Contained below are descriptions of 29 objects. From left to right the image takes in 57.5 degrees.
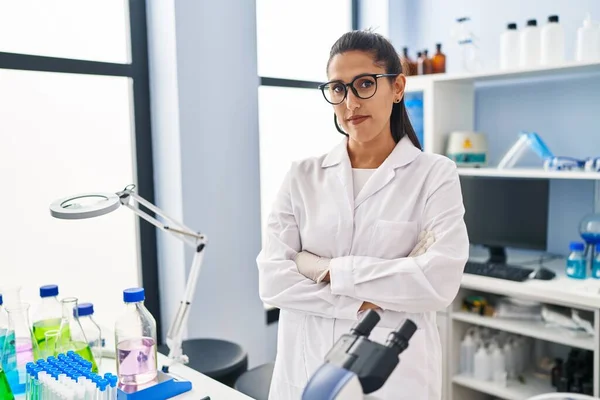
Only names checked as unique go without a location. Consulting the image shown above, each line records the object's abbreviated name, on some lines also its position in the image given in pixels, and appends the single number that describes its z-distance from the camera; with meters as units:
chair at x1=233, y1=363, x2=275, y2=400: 1.97
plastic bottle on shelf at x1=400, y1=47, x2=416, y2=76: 2.94
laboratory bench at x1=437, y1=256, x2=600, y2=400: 2.12
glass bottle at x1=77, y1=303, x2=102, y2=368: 1.43
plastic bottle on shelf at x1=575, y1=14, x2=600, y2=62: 2.30
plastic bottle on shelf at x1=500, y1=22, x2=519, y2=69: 2.55
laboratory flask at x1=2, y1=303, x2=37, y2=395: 1.33
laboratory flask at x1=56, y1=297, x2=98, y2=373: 1.35
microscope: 0.57
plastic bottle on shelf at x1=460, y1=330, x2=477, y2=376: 2.55
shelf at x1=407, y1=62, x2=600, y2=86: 2.32
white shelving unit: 2.16
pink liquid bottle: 1.32
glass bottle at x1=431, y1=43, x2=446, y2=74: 2.84
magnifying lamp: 1.25
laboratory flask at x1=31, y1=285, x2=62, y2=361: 1.38
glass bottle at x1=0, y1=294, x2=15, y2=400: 1.18
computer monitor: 2.50
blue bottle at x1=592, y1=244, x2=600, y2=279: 2.31
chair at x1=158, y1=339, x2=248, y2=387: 1.99
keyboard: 2.35
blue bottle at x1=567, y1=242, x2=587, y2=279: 2.31
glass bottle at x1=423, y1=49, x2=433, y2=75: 2.86
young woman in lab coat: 1.37
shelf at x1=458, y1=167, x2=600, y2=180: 2.25
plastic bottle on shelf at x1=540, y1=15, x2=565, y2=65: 2.40
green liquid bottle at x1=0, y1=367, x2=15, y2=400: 1.18
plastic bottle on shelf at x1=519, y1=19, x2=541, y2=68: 2.46
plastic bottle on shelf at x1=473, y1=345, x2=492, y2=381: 2.47
